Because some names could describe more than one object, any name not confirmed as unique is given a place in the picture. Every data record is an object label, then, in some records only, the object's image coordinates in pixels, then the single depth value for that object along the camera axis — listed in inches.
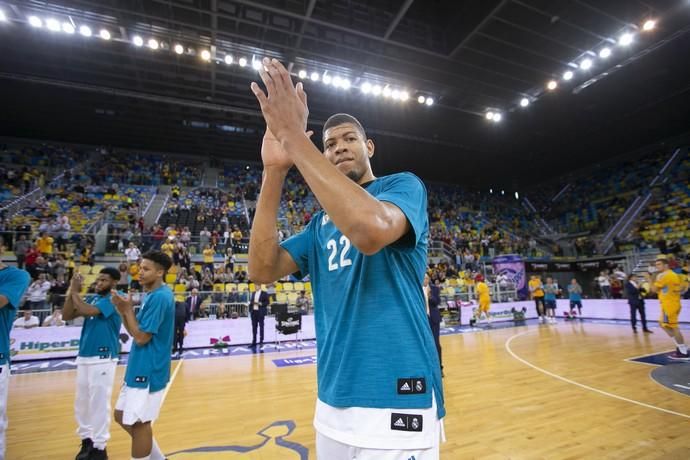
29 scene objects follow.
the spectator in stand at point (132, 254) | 485.6
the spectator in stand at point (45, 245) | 472.1
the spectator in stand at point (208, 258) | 565.9
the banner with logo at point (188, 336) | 356.2
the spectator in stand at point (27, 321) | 357.7
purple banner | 664.4
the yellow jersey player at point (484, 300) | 522.3
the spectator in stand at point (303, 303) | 482.3
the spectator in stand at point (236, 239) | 600.6
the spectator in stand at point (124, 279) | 434.6
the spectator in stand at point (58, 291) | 380.8
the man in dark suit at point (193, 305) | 423.2
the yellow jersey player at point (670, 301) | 282.2
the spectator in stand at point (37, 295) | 371.6
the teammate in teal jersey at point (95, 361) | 140.0
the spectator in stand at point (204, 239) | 605.6
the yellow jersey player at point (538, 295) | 570.6
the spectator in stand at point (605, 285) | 629.0
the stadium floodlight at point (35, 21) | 441.3
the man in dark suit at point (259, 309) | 395.5
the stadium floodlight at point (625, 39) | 507.3
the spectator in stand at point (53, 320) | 366.4
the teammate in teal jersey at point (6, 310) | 119.9
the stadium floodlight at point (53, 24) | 447.3
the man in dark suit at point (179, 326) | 358.9
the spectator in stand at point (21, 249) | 437.1
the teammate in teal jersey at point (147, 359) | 115.4
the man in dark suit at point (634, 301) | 410.3
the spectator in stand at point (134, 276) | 452.6
